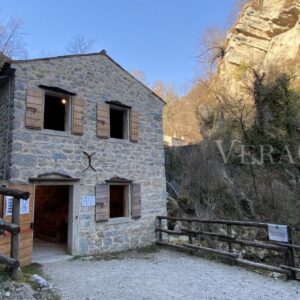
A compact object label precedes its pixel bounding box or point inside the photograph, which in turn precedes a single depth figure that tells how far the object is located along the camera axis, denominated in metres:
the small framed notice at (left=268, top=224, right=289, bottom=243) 5.74
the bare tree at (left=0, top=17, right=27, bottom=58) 15.57
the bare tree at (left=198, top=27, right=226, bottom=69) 20.81
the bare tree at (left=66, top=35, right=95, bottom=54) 24.20
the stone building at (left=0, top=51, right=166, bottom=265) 6.75
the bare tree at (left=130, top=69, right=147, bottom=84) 30.84
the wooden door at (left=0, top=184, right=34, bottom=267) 5.97
